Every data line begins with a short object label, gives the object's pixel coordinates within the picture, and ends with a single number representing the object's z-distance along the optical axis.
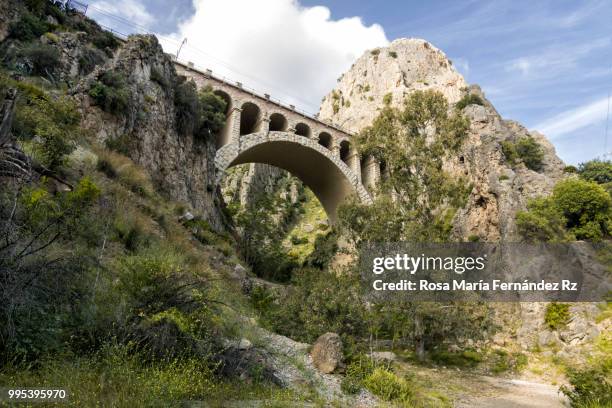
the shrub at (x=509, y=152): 28.84
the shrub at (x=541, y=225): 20.05
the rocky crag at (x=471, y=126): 23.08
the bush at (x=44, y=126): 7.80
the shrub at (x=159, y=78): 17.70
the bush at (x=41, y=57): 13.91
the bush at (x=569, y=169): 34.97
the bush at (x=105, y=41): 19.09
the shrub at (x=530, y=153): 33.72
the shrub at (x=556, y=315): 16.58
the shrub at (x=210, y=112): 21.25
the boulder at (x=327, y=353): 7.32
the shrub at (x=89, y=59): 16.38
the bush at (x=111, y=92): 13.29
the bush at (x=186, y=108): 19.11
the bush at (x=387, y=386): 6.75
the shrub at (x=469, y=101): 34.83
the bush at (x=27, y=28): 15.45
